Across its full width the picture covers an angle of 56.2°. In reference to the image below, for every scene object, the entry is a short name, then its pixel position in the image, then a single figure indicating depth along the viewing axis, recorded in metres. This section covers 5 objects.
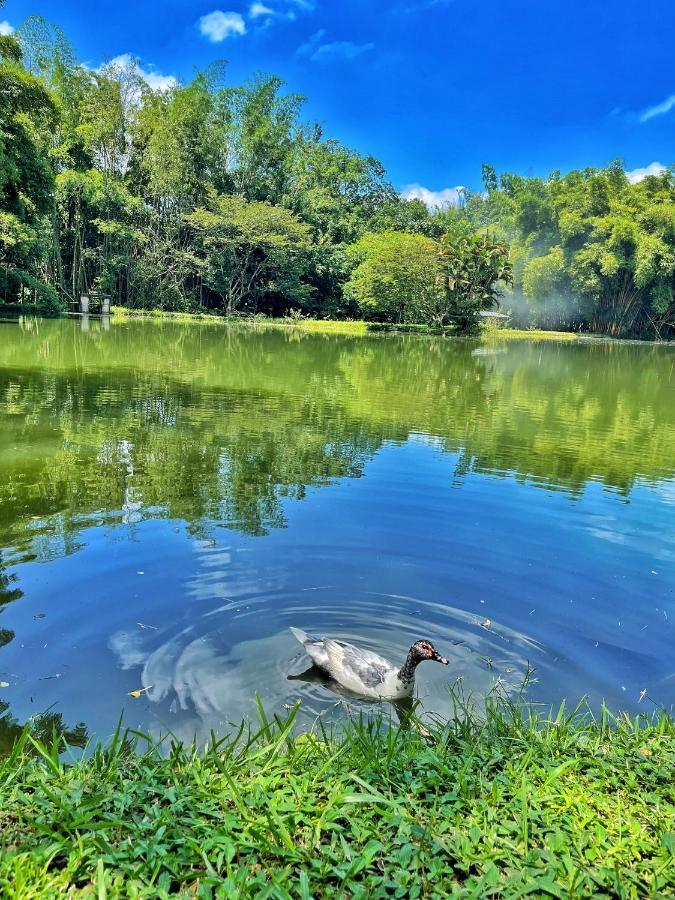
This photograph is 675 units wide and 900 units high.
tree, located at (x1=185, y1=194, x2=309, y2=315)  41.06
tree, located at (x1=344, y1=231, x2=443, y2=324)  40.56
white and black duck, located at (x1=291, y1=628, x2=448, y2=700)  3.62
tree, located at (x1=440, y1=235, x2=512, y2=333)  39.03
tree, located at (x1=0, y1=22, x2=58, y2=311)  20.92
